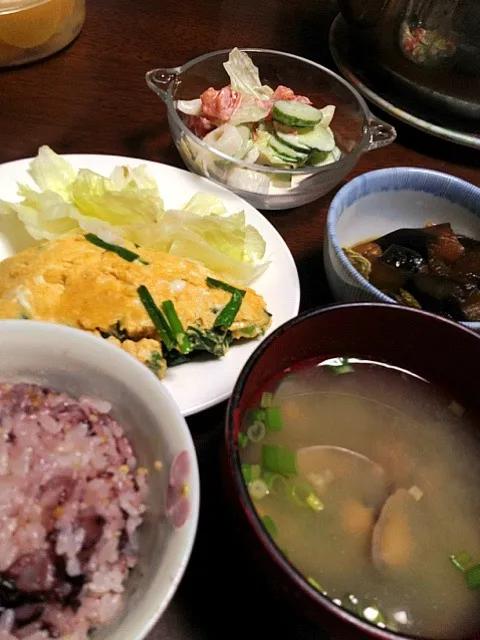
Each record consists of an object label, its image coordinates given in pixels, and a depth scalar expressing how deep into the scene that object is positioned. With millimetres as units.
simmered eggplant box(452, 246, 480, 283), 338
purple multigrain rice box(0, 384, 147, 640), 175
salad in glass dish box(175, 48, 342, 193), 388
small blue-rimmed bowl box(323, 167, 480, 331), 353
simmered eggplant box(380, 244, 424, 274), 334
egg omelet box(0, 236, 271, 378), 289
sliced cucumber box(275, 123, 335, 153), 414
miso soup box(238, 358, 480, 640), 211
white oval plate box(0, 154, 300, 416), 277
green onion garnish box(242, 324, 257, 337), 310
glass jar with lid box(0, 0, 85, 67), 403
